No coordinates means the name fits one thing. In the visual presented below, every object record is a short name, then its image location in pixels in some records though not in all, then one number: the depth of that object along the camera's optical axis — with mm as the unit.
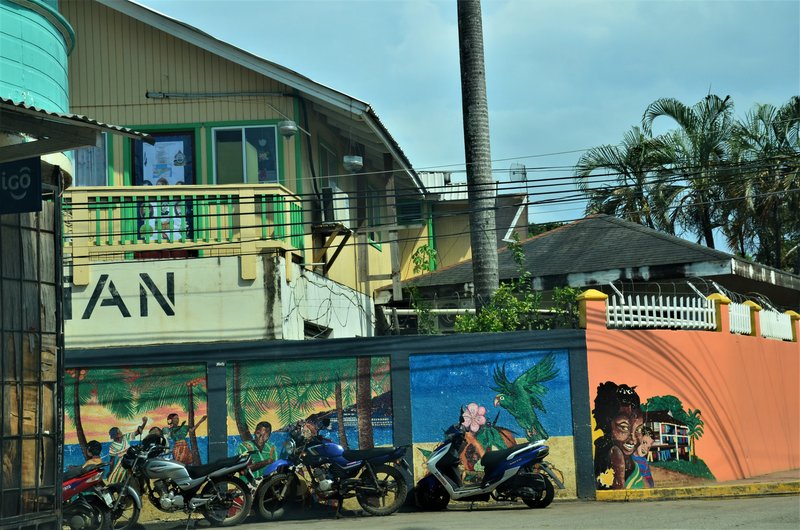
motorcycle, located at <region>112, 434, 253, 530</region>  12688
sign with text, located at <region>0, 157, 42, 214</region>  8391
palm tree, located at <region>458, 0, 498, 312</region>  16609
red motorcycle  12156
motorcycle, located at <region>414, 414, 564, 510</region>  13133
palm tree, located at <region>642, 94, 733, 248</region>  28484
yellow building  15109
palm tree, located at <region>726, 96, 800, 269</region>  26781
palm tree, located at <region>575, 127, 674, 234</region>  28828
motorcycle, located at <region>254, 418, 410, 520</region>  13023
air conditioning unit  18042
